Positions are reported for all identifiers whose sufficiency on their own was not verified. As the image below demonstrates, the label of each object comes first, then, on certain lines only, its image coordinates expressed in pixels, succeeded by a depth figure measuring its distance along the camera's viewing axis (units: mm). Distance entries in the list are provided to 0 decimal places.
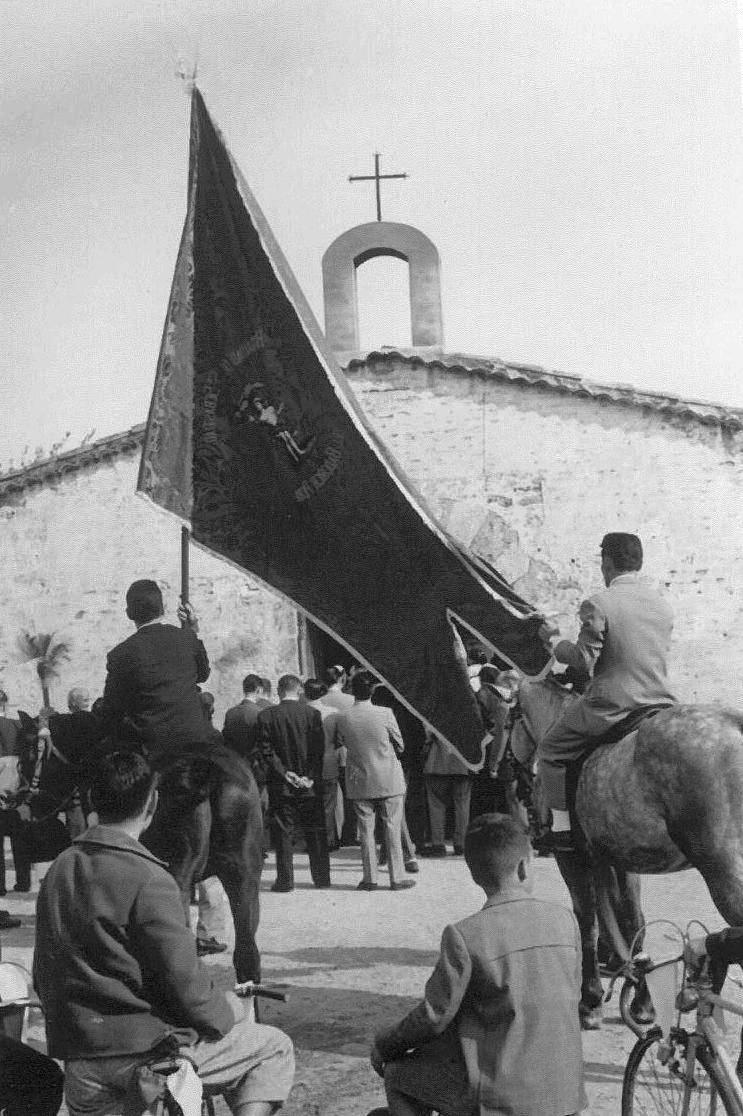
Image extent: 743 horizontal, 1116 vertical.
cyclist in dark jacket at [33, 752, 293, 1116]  3820
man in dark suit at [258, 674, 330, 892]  11727
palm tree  19781
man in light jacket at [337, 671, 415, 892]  11570
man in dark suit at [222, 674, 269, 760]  12648
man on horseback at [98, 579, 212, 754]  7027
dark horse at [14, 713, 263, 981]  6891
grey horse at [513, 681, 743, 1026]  5867
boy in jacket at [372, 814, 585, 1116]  3879
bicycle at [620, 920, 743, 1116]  4004
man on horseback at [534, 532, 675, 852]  6562
